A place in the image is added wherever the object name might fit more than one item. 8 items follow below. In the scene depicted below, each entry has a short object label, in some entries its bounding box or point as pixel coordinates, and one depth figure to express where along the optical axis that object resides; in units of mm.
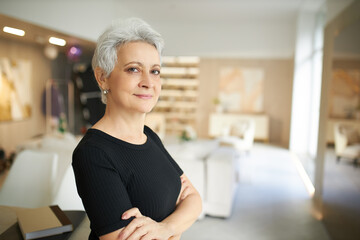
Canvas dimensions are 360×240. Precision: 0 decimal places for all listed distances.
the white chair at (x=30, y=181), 1991
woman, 795
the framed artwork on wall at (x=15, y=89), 5895
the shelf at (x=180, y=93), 9461
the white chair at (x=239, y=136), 6407
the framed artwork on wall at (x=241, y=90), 8922
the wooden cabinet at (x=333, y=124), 2131
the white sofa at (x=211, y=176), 3180
